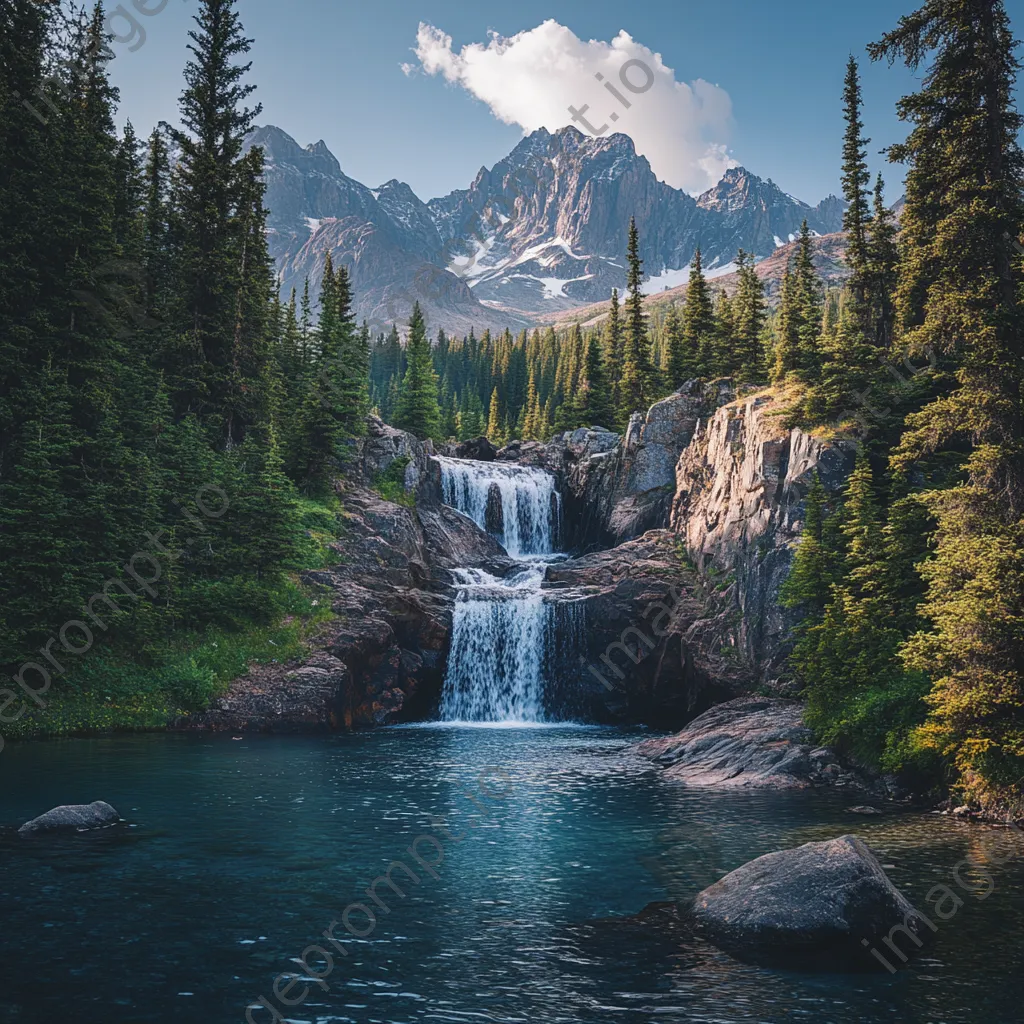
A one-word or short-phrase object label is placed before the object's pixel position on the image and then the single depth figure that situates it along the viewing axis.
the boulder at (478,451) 84.44
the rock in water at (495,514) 66.81
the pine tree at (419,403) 83.00
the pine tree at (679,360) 74.06
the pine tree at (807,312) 45.56
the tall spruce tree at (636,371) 77.12
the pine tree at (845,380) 38.16
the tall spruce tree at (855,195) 48.47
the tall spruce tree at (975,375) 19.72
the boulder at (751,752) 27.28
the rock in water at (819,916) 12.49
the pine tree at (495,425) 124.47
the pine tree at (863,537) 27.34
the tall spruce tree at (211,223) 47.41
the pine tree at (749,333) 61.72
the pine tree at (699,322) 72.12
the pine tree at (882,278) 47.50
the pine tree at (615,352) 91.94
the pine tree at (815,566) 31.80
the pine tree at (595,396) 84.62
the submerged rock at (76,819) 18.80
